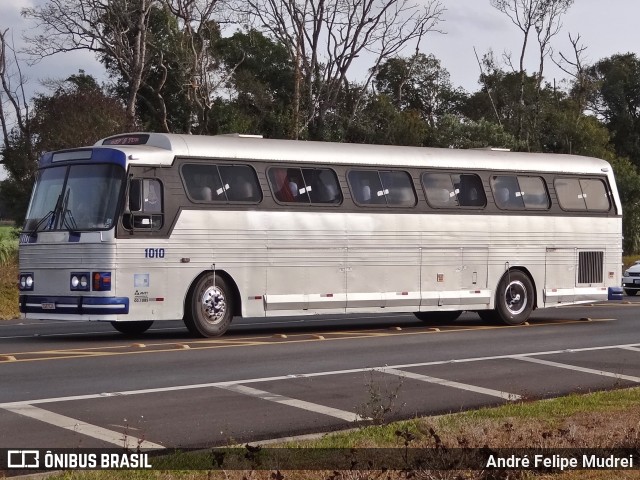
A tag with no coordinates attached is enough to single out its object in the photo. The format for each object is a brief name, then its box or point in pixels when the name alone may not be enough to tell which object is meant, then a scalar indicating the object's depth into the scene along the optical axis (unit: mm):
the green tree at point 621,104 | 78000
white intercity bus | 19125
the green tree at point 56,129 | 36688
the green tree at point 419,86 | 72250
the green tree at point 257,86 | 50594
